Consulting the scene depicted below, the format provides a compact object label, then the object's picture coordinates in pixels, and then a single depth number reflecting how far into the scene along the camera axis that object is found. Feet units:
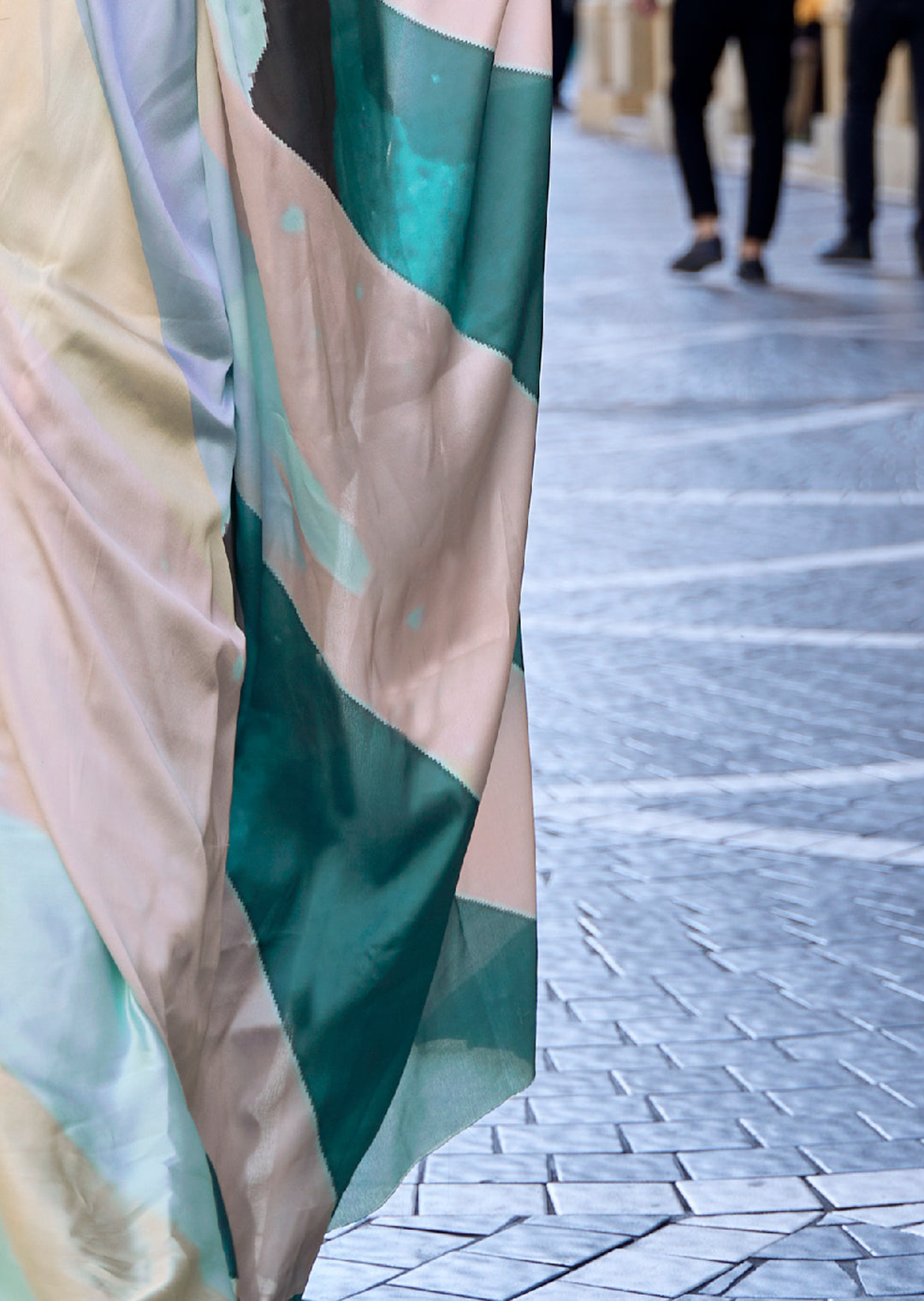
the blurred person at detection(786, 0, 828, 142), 59.57
